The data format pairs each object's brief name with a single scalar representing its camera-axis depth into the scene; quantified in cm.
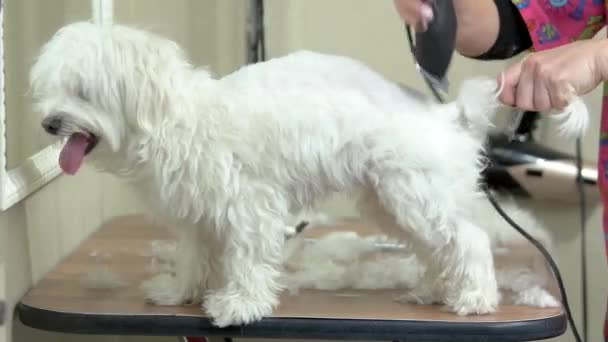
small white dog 209
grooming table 214
